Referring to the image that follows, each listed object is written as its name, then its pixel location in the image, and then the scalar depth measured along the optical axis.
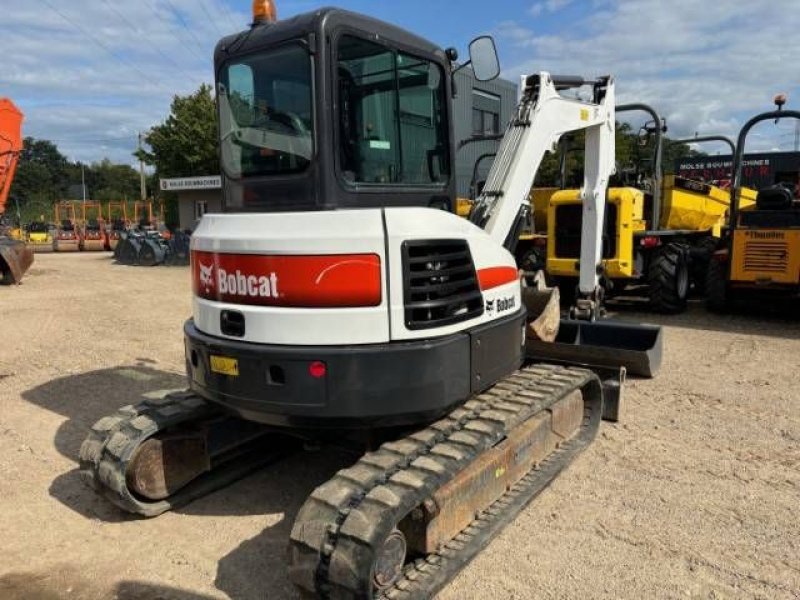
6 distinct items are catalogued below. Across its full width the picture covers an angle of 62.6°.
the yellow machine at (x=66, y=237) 27.06
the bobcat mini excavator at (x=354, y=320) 3.12
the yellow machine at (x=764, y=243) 8.99
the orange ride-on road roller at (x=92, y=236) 27.06
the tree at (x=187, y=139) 30.47
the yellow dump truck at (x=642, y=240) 9.59
